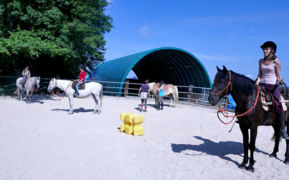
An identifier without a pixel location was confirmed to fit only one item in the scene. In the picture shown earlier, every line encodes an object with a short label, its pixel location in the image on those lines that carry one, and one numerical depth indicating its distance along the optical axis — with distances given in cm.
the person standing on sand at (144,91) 1123
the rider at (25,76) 1219
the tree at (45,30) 1163
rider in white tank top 386
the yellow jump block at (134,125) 617
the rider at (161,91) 1203
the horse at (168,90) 1306
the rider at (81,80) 949
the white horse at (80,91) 959
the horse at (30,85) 1212
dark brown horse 382
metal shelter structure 1846
